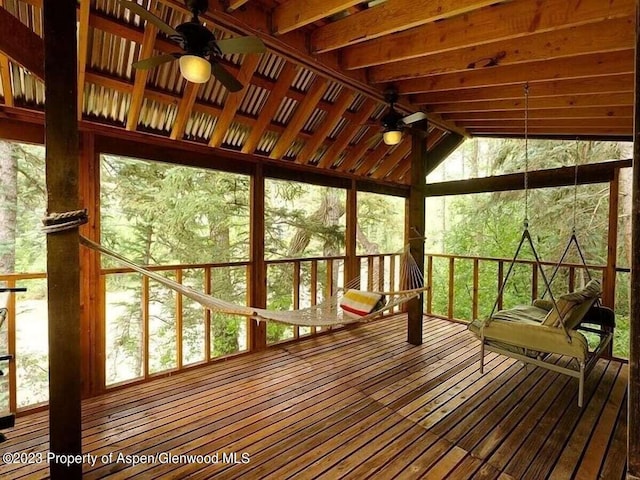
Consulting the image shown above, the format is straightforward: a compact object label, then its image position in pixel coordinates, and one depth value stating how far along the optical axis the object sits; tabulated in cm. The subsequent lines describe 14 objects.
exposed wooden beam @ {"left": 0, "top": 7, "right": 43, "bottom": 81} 169
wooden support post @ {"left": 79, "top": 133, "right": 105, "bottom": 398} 262
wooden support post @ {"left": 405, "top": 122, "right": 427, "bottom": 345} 387
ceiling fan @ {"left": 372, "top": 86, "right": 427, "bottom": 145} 314
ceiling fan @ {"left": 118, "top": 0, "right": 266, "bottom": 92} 165
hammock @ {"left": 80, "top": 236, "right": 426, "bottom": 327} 198
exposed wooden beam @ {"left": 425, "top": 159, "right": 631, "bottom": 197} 345
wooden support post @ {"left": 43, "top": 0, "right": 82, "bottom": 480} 142
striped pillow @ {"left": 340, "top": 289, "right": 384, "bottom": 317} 330
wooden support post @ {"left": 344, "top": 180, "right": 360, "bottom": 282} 469
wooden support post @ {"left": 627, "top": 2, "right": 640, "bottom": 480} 107
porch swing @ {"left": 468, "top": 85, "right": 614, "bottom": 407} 238
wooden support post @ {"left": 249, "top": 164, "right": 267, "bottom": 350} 365
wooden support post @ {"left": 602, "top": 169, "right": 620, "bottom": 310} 340
